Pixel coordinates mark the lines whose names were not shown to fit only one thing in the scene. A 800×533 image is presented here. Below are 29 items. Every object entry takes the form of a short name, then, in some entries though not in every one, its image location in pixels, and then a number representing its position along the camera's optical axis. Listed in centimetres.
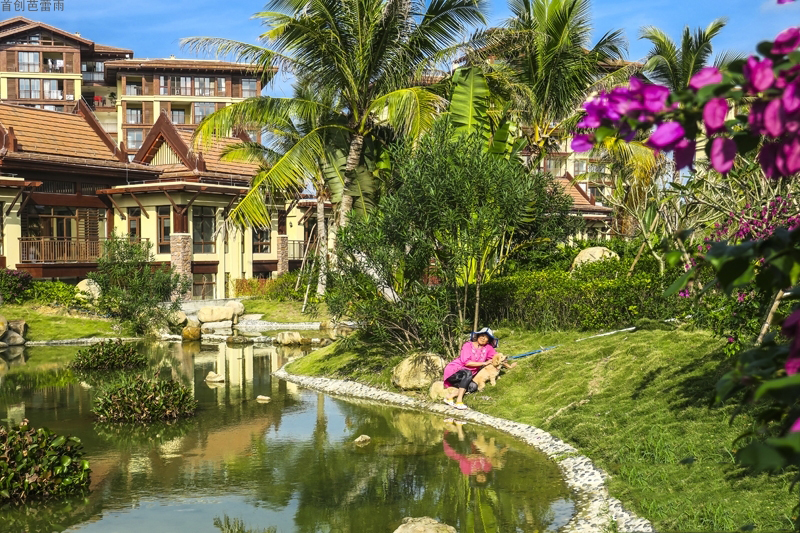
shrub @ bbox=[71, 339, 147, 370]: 2278
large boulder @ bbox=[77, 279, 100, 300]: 3278
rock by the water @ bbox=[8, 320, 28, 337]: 2949
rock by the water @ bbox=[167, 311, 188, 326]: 3238
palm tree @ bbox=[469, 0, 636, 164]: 2378
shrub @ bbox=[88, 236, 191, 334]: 3105
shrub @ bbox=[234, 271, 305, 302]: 3834
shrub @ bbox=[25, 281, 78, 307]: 3291
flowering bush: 218
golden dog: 1602
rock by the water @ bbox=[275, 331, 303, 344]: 2878
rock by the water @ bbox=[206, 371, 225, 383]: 2038
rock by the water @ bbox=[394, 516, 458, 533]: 841
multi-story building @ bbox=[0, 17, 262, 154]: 7831
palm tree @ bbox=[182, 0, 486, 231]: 2014
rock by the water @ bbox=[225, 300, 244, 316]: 3503
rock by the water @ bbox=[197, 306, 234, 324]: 3369
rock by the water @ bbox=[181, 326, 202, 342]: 3114
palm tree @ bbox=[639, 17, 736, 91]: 3078
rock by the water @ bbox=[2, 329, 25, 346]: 2900
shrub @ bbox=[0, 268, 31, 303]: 3212
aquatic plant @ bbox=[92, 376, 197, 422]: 1560
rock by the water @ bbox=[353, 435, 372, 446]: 1341
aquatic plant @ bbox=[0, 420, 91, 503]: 1048
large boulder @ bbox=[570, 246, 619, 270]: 2289
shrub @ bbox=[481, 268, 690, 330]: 1705
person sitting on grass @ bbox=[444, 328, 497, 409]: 1586
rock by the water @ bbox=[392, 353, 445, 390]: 1709
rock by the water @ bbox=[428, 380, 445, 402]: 1630
